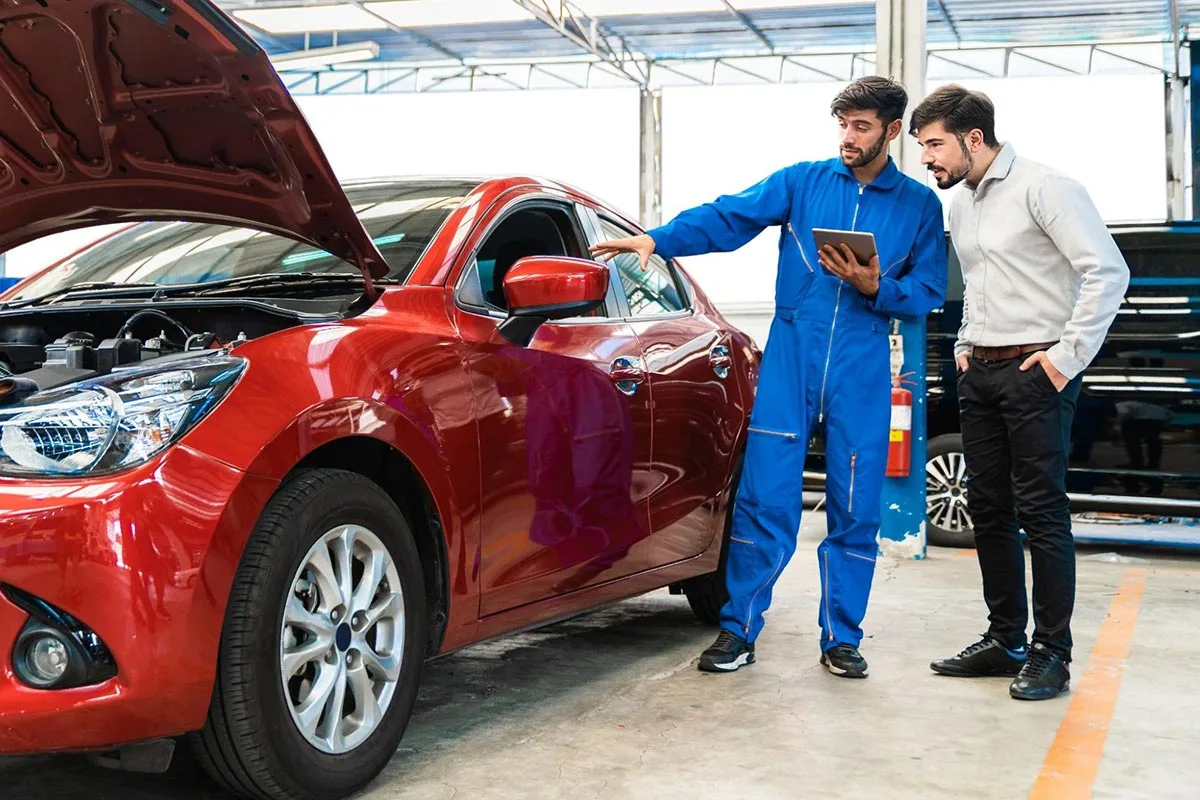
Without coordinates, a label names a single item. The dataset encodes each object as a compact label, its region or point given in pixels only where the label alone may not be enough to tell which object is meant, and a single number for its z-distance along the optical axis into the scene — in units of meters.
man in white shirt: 3.70
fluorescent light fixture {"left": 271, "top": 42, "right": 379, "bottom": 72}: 16.48
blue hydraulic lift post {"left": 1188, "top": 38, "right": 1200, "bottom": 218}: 14.70
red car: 2.22
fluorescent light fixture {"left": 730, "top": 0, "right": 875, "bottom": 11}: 15.17
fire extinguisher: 6.63
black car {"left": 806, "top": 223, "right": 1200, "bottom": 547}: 6.57
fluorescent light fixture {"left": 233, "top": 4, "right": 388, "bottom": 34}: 16.00
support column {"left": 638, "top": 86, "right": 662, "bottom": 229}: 17.47
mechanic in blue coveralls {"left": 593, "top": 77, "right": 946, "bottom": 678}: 4.01
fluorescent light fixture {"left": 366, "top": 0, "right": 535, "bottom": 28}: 15.76
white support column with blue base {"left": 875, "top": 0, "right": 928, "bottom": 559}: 6.74
